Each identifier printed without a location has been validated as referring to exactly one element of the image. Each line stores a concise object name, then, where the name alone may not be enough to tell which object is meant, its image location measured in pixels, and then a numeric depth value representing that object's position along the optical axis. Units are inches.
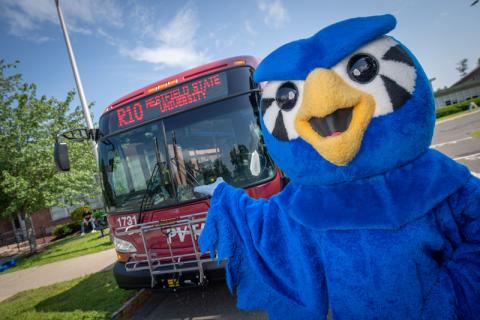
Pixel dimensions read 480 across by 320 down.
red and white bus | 121.2
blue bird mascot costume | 40.4
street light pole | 330.6
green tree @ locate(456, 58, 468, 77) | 3682.1
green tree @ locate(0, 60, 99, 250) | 429.1
